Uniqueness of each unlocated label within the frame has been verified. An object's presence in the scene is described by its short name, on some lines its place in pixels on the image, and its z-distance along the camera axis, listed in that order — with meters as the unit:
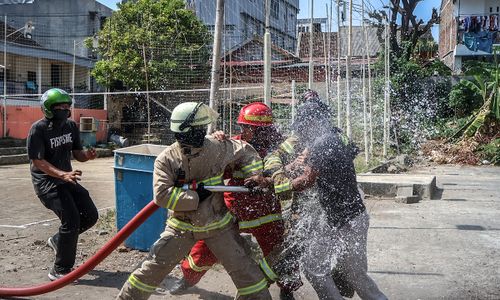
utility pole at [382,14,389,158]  15.95
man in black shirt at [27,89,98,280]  4.98
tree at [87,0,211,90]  21.48
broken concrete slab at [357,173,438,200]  9.52
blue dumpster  5.55
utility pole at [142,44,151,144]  18.74
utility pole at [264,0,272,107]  6.30
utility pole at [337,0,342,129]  11.66
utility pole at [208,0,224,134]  5.76
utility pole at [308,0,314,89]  9.50
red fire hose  3.85
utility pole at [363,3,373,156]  13.74
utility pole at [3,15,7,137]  18.59
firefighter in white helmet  3.60
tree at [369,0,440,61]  25.41
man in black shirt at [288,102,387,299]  3.85
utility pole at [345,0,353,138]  11.91
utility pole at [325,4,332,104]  10.70
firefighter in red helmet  4.32
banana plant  19.30
